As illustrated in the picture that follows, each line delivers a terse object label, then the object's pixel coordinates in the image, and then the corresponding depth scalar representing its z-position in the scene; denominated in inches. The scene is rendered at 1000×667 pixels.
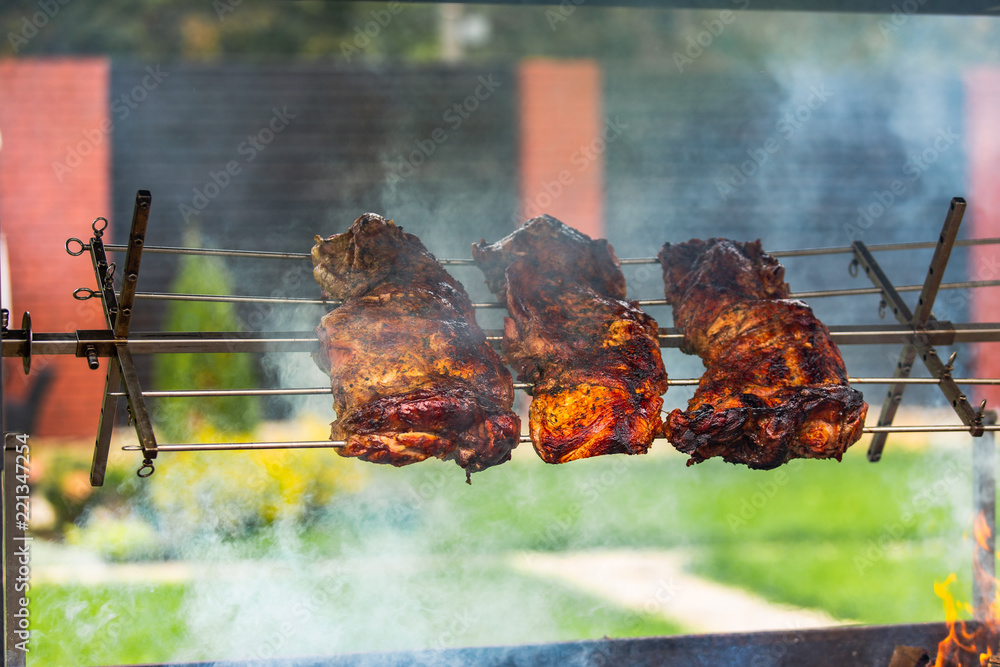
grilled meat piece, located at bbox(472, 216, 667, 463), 194.9
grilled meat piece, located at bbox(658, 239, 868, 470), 200.1
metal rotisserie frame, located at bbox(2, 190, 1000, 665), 187.0
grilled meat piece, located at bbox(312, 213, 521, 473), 185.6
